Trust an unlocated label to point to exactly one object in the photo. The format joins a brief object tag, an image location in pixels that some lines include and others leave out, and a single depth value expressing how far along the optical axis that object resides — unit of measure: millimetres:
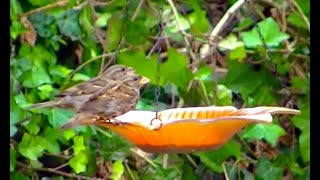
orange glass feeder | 5742
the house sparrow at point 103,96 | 6453
